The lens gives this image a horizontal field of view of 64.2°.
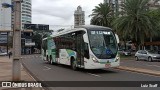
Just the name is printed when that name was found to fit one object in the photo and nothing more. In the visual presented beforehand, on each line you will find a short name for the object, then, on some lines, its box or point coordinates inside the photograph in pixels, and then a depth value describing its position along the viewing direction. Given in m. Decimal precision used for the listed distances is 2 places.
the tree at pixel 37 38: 53.03
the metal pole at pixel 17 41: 6.31
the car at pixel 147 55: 15.98
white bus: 8.27
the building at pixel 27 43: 51.00
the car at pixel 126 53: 25.47
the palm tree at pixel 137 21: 20.55
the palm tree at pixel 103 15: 26.60
